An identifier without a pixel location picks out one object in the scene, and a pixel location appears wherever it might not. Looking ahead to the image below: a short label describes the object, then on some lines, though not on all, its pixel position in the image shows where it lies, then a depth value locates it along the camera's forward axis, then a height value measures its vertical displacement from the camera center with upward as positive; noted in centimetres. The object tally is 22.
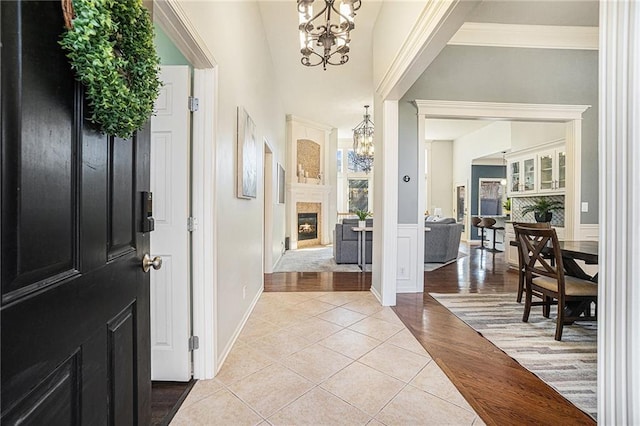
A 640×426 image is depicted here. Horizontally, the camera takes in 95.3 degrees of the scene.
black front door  56 -8
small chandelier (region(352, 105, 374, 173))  697 +165
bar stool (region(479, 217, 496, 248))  690 -29
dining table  227 -35
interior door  184 -12
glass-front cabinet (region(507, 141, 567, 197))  525 +80
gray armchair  583 -61
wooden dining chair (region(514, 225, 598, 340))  241 -64
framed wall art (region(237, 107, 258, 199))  260 +52
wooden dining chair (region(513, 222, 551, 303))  297 -59
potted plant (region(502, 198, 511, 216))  766 +12
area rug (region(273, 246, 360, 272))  526 -105
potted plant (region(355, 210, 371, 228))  532 -18
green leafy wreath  66 +38
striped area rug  184 -109
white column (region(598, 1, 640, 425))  70 -1
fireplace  802 -45
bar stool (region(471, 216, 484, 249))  719 -30
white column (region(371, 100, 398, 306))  338 +6
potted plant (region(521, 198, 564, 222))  518 +4
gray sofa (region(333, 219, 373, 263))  571 -66
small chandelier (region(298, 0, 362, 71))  233 +155
